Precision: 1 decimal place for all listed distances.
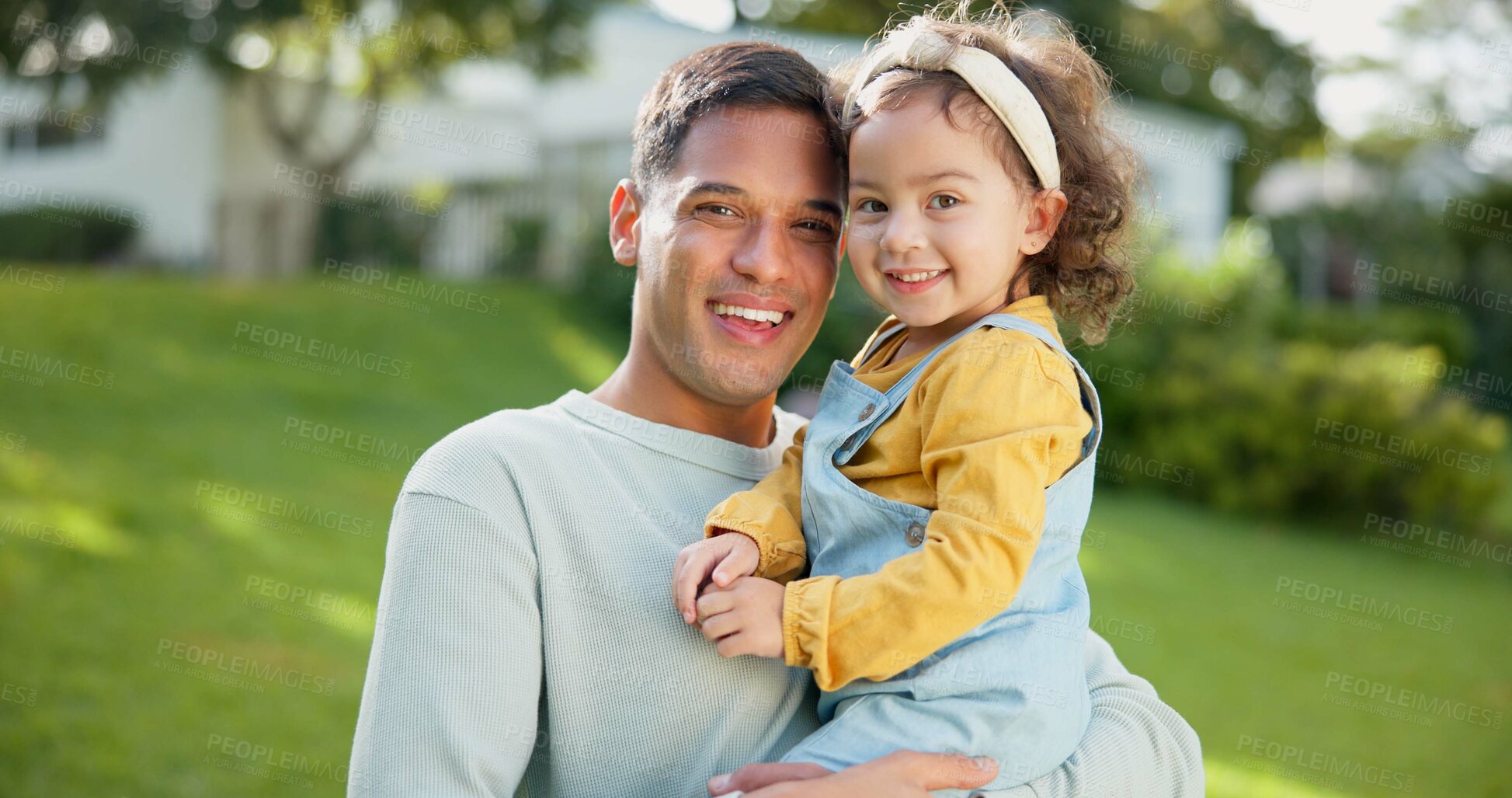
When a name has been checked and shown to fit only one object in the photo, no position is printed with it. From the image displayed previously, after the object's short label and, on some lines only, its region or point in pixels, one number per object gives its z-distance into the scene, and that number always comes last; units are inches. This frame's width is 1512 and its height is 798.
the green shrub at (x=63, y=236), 643.5
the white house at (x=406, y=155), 662.5
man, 76.7
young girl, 73.4
